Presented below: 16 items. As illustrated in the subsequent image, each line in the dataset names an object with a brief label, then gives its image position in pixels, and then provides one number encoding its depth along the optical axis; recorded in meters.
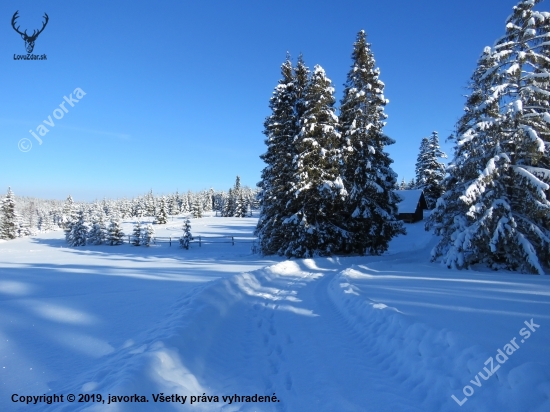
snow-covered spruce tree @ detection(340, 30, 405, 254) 19.77
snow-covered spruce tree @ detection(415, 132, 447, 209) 44.91
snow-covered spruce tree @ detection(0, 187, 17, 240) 52.95
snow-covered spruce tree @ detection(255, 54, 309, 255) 21.11
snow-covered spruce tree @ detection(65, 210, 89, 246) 43.72
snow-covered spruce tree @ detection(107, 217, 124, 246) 41.94
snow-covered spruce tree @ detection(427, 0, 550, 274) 11.90
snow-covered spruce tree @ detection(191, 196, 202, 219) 83.91
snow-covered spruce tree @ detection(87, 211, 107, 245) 43.66
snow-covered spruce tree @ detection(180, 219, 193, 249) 34.81
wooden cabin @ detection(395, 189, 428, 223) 41.20
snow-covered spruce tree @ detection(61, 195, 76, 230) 46.83
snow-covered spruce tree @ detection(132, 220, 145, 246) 39.03
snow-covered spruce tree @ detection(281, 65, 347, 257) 19.09
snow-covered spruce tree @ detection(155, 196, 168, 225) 69.56
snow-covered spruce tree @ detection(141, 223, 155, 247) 38.25
